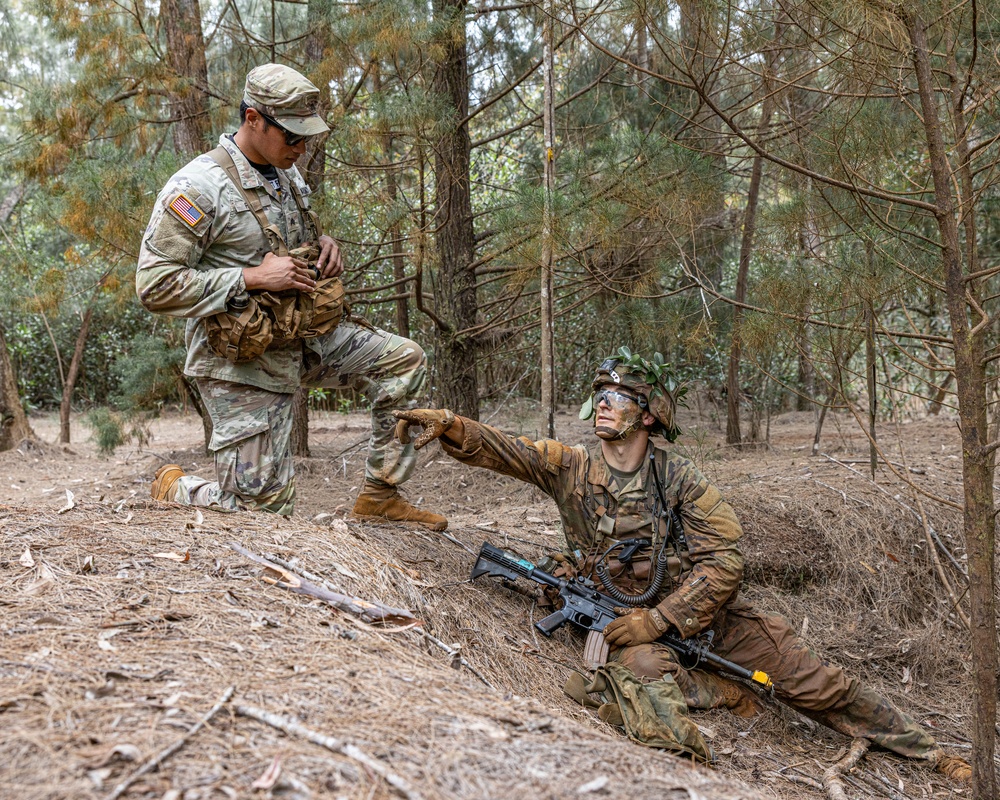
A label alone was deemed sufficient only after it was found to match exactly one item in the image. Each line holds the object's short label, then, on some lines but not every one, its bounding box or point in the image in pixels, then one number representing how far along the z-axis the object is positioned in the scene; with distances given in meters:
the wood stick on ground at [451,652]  3.20
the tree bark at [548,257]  5.42
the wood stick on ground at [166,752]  1.89
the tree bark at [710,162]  4.17
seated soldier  4.01
